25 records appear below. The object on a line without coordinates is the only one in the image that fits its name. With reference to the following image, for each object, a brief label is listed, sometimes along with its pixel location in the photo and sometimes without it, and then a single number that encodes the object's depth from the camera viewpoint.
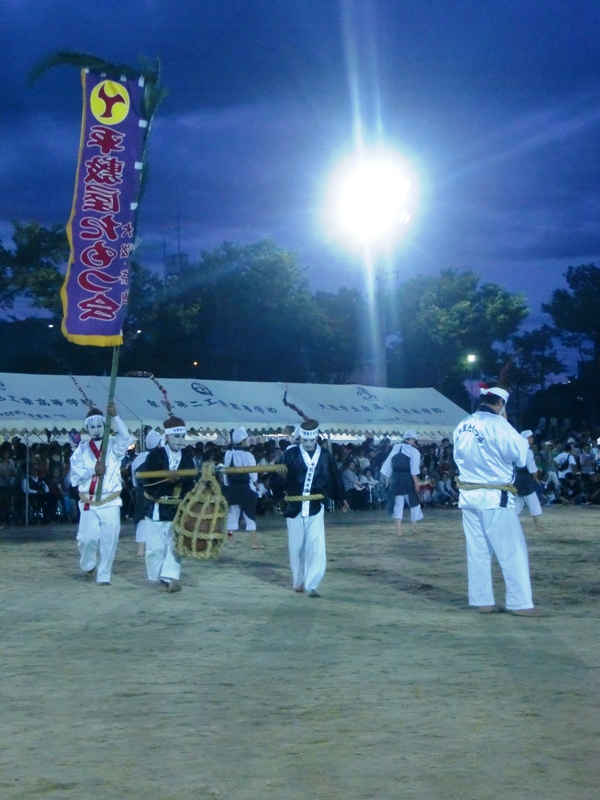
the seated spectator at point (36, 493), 21.86
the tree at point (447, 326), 50.75
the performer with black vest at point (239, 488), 17.16
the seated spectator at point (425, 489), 27.51
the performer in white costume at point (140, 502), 14.67
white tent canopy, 21.25
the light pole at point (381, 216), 23.86
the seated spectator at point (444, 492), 27.88
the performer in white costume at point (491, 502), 9.40
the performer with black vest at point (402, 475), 18.95
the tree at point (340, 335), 49.41
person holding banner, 11.90
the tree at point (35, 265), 33.19
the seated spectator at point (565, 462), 28.64
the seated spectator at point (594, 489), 28.05
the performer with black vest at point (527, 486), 17.58
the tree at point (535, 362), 53.31
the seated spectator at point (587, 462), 28.80
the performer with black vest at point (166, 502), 11.16
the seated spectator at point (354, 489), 26.03
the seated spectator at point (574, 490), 28.12
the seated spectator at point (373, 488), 26.83
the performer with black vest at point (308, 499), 10.88
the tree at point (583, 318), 51.91
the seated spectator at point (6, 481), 21.38
